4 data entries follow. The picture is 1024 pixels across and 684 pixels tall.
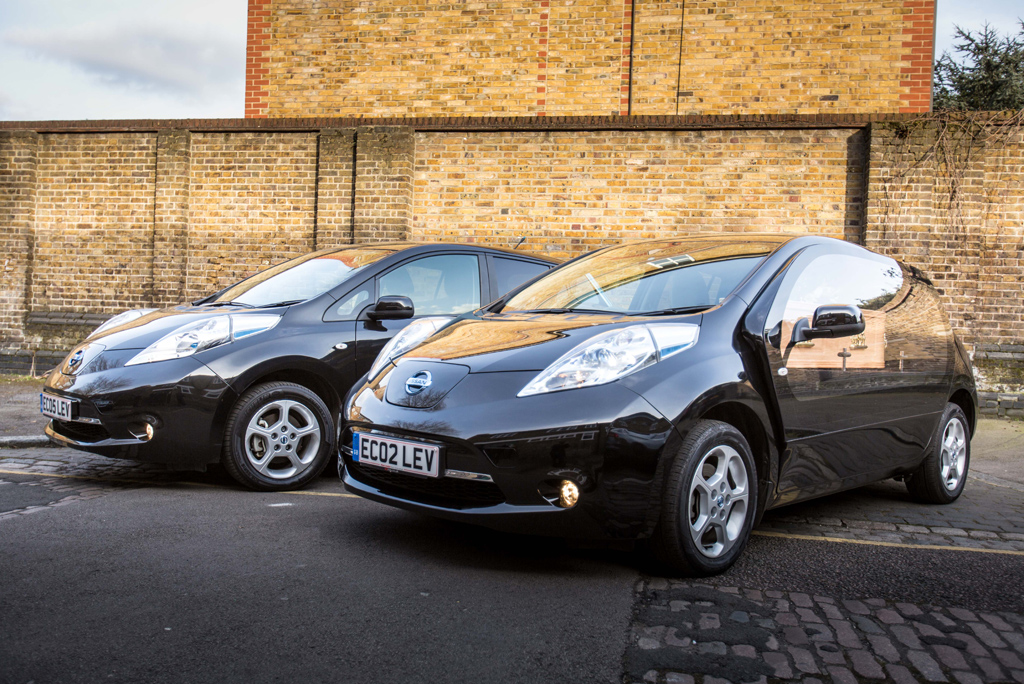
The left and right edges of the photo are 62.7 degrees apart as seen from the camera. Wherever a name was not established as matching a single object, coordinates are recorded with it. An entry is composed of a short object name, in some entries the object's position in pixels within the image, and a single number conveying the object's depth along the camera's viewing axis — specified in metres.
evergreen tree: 22.27
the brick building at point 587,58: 12.06
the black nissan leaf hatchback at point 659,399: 3.11
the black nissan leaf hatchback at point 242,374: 4.60
